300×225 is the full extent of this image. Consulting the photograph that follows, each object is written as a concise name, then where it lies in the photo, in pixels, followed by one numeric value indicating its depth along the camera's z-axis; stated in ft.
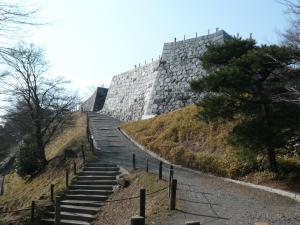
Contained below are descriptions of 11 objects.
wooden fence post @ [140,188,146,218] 37.09
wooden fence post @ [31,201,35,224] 53.83
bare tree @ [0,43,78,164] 87.71
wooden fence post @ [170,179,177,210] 40.34
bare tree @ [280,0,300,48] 44.37
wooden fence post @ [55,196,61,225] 42.07
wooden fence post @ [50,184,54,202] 60.49
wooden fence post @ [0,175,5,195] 91.61
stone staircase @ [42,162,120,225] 51.96
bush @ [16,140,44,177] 86.79
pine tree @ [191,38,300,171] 49.60
